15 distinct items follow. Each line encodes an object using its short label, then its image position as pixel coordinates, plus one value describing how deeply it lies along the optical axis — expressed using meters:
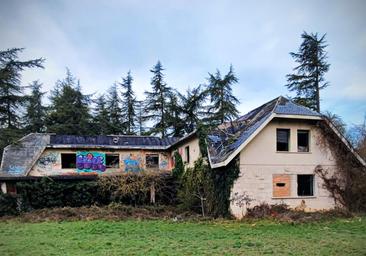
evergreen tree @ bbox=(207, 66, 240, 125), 39.28
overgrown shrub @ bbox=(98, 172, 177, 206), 21.89
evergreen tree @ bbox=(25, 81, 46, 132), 42.78
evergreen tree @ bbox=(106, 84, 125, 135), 43.88
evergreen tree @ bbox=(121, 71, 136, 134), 45.34
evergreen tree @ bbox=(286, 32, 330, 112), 32.75
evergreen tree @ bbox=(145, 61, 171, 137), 41.88
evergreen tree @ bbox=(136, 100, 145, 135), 44.10
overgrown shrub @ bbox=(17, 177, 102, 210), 20.89
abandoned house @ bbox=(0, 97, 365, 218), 17.58
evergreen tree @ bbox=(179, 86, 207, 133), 41.66
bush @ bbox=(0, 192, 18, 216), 20.16
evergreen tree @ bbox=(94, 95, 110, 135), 42.92
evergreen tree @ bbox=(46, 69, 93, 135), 40.62
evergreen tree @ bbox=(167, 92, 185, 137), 41.53
